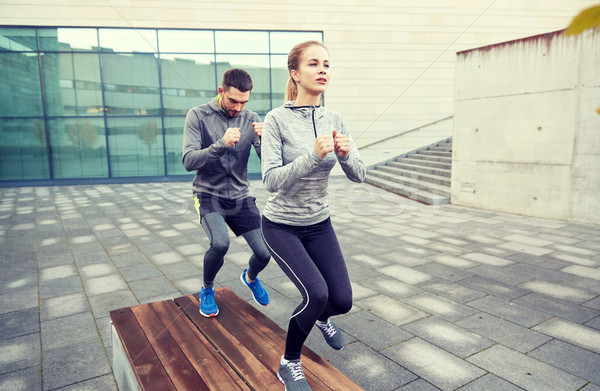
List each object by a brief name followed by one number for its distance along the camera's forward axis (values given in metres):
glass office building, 14.75
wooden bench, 2.17
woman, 2.25
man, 3.20
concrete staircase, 10.41
